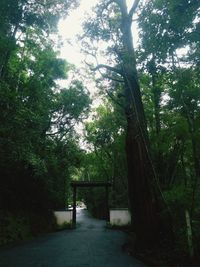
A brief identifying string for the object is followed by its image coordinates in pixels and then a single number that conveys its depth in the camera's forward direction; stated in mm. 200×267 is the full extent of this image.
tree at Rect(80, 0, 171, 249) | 6079
